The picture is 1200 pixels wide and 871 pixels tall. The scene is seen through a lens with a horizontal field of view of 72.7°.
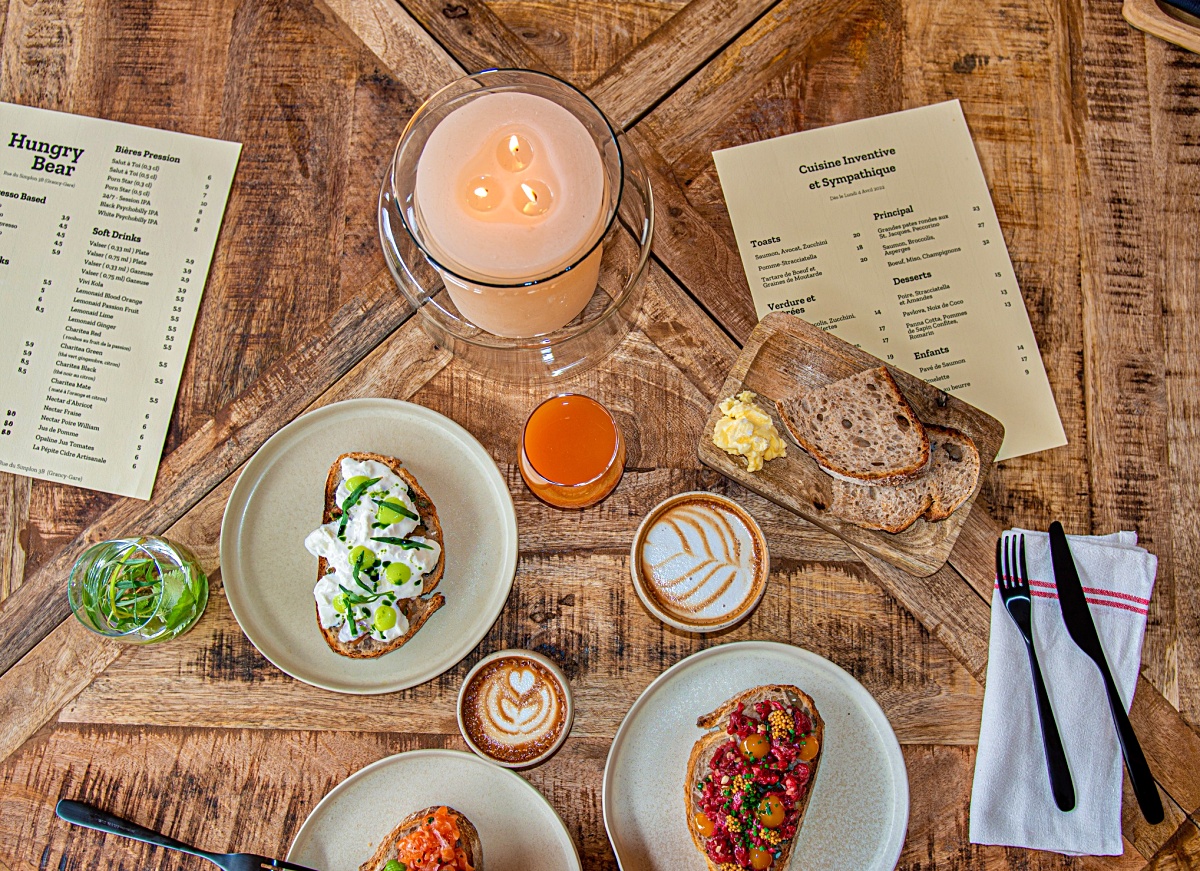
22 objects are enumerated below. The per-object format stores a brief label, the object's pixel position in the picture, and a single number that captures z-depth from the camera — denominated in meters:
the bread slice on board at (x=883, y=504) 1.53
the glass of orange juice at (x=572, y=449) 1.53
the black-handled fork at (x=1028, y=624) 1.50
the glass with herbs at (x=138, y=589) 1.49
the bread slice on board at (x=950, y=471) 1.53
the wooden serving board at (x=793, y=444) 1.54
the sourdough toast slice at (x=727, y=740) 1.46
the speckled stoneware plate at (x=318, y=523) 1.51
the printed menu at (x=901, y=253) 1.65
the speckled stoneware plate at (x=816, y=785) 1.48
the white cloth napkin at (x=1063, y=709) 1.50
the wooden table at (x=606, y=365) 1.56
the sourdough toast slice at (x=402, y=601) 1.50
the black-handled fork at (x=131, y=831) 1.46
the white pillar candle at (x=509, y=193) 1.22
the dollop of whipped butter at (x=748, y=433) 1.53
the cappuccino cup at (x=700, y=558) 1.54
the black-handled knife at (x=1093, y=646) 1.48
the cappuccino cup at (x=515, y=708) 1.50
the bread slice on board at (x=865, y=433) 1.54
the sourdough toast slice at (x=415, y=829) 1.44
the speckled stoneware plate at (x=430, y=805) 1.46
